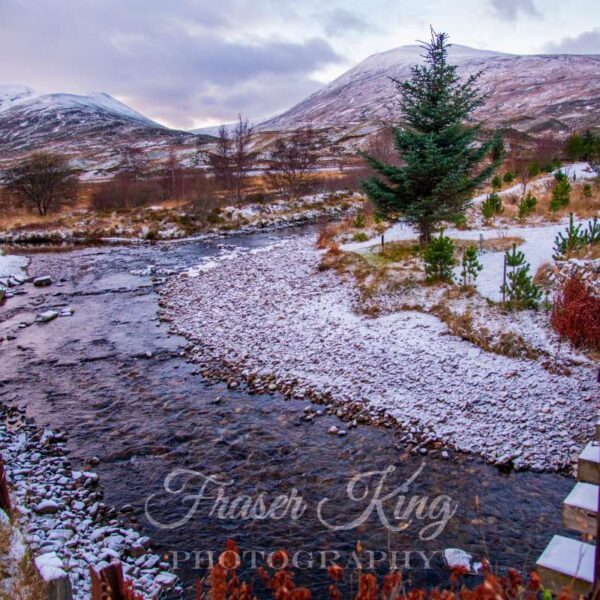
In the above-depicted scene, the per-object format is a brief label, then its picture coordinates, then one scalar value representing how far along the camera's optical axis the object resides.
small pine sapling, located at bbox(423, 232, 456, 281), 13.01
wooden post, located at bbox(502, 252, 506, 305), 11.11
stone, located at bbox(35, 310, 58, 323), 15.62
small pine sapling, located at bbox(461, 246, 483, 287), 12.20
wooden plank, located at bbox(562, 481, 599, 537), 3.60
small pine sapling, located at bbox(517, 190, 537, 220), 19.43
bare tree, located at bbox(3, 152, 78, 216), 42.03
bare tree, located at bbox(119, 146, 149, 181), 52.03
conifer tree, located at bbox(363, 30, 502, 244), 15.02
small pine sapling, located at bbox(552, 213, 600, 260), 12.16
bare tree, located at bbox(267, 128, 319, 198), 44.97
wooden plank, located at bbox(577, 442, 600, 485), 3.85
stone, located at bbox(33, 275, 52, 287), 20.80
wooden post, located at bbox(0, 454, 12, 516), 6.02
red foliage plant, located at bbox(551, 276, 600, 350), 9.20
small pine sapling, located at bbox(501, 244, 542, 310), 10.74
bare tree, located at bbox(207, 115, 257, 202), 44.42
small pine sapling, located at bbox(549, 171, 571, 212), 18.94
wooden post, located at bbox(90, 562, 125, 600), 3.27
